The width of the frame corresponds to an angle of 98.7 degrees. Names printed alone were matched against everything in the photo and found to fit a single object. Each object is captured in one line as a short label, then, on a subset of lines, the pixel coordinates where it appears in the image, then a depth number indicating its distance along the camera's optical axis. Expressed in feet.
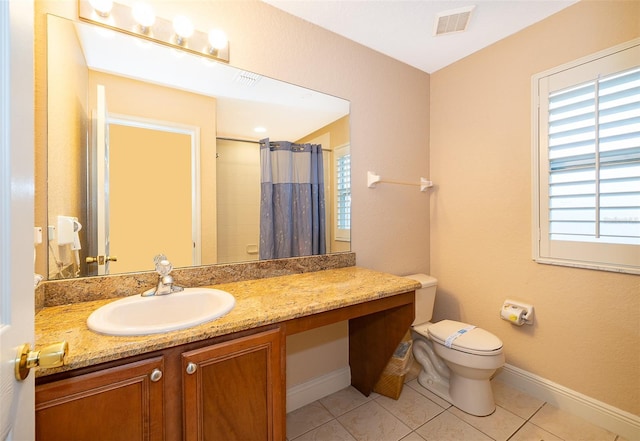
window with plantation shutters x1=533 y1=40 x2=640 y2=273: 4.59
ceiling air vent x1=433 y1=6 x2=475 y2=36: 5.26
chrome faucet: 3.83
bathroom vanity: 2.43
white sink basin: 2.99
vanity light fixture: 3.86
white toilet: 5.10
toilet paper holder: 5.80
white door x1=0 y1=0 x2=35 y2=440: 1.45
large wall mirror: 3.71
